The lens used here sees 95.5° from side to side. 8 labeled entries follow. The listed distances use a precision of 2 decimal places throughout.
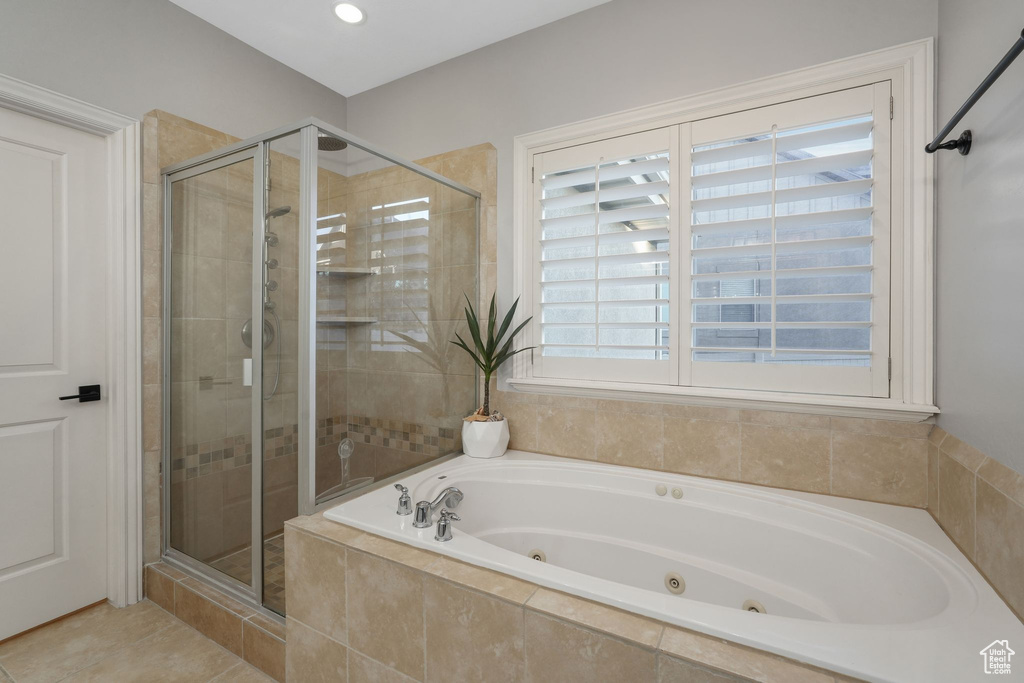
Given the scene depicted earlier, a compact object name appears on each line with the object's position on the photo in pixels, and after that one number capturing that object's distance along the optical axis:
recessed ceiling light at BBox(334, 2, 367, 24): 2.05
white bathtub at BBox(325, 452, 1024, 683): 0.89
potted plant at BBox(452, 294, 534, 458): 2.12
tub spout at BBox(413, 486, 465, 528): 1.40
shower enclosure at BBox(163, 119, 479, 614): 1.57
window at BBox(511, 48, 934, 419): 1.58
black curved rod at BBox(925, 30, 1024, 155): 0.89
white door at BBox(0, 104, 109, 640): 1.68
